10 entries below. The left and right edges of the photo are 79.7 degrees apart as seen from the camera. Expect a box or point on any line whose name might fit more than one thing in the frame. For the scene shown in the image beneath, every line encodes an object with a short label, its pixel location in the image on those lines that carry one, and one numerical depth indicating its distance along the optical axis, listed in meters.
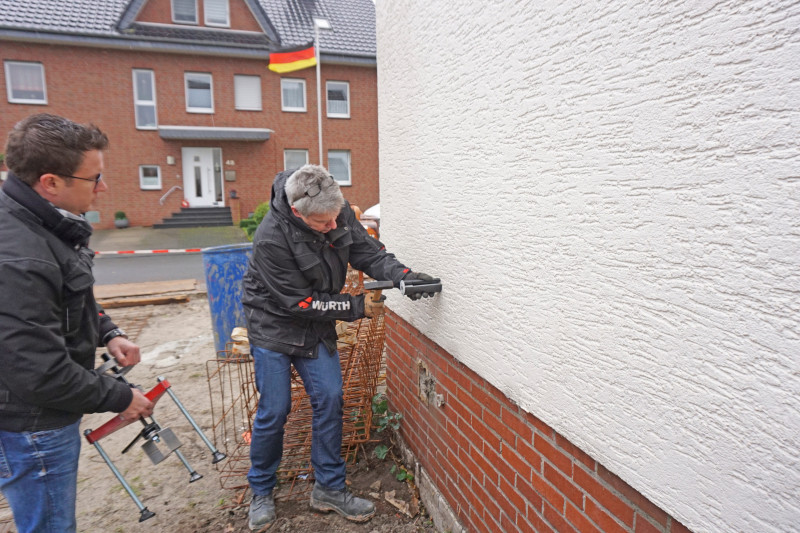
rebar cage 3.12
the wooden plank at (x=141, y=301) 7.54
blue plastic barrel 4.84
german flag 15.44
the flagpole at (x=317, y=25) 13.79
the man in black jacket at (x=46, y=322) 1.62
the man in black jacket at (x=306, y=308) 2.51
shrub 16.64
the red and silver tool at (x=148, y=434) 2.21
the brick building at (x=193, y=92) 16.95
